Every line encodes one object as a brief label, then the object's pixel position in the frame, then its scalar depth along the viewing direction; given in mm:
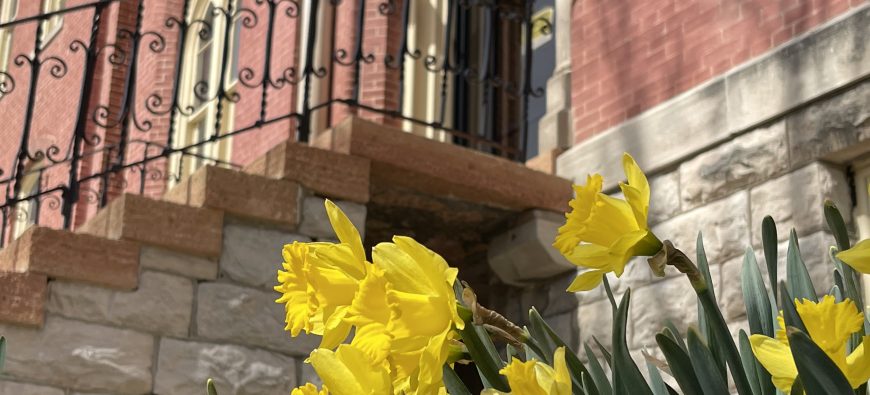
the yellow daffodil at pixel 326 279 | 1041
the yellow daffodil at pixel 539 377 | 899
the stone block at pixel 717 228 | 4223
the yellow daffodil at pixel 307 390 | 1073
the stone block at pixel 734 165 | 4168
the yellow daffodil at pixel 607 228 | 1020
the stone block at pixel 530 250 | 5098
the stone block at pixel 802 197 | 3967
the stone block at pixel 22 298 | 3916
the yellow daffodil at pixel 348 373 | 1030
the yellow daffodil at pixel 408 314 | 970
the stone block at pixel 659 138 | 4441
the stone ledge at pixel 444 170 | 4680
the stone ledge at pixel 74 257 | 4031
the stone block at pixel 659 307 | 4352
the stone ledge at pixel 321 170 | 4547
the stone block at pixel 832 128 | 3865
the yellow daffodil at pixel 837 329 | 881
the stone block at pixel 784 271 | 3836
